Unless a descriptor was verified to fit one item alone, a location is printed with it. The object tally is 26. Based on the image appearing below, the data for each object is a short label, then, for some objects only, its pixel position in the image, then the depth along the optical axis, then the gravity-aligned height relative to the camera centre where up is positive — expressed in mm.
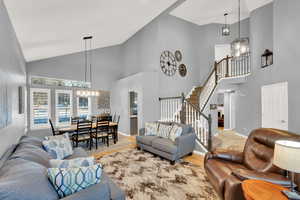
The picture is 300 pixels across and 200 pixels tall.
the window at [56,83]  5427 +739
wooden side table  1385 -925
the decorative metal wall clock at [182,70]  6508 +1377
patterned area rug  2275 -1477
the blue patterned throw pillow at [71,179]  1262 -696
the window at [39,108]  5344 -267
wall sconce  4476 +1336
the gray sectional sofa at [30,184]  1044 -660
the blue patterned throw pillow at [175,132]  3639 -823
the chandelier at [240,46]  3603 +1366
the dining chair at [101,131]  4627 -1022
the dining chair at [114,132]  5128 -1130
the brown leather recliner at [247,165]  1753 -961
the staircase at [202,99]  4531 +46
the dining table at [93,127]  4186 -861
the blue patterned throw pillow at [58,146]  2486 -818
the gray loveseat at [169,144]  3390 -1106
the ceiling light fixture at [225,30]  5527 +2669
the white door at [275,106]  3582 -160
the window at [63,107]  5852 -262
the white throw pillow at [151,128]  4312 -850
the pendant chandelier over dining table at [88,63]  6512 +1696
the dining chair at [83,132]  4264 -972
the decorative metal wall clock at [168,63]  5852 +1542
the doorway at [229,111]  7570 -573
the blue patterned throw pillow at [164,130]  3956 -835
